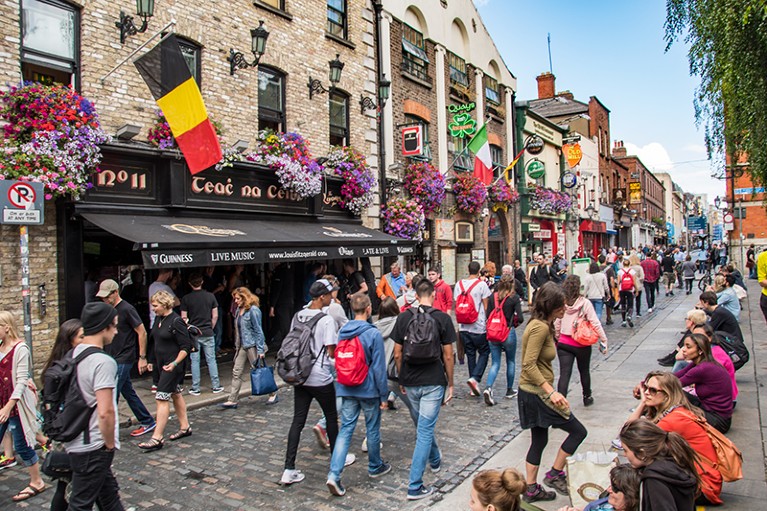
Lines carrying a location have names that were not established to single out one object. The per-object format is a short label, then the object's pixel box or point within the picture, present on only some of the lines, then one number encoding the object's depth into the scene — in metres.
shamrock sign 17.45
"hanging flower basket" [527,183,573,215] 25.31
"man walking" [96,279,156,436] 6.50
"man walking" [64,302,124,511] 3.70
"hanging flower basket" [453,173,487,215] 18.75
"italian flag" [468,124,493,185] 16.89
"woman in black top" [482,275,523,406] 7.79
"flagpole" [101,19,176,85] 8.89
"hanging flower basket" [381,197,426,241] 15.01
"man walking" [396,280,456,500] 4.81
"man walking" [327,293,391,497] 4.93
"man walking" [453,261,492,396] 7.93
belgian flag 8.38
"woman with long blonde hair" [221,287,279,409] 7.94
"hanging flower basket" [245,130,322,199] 11.47
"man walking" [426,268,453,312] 9.17
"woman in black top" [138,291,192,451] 6.21
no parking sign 6.75
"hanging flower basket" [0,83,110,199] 7.52
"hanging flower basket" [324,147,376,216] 13.45
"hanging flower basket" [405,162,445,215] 16.17
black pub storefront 8.43
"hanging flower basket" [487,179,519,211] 21.20
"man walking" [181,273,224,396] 8.26
